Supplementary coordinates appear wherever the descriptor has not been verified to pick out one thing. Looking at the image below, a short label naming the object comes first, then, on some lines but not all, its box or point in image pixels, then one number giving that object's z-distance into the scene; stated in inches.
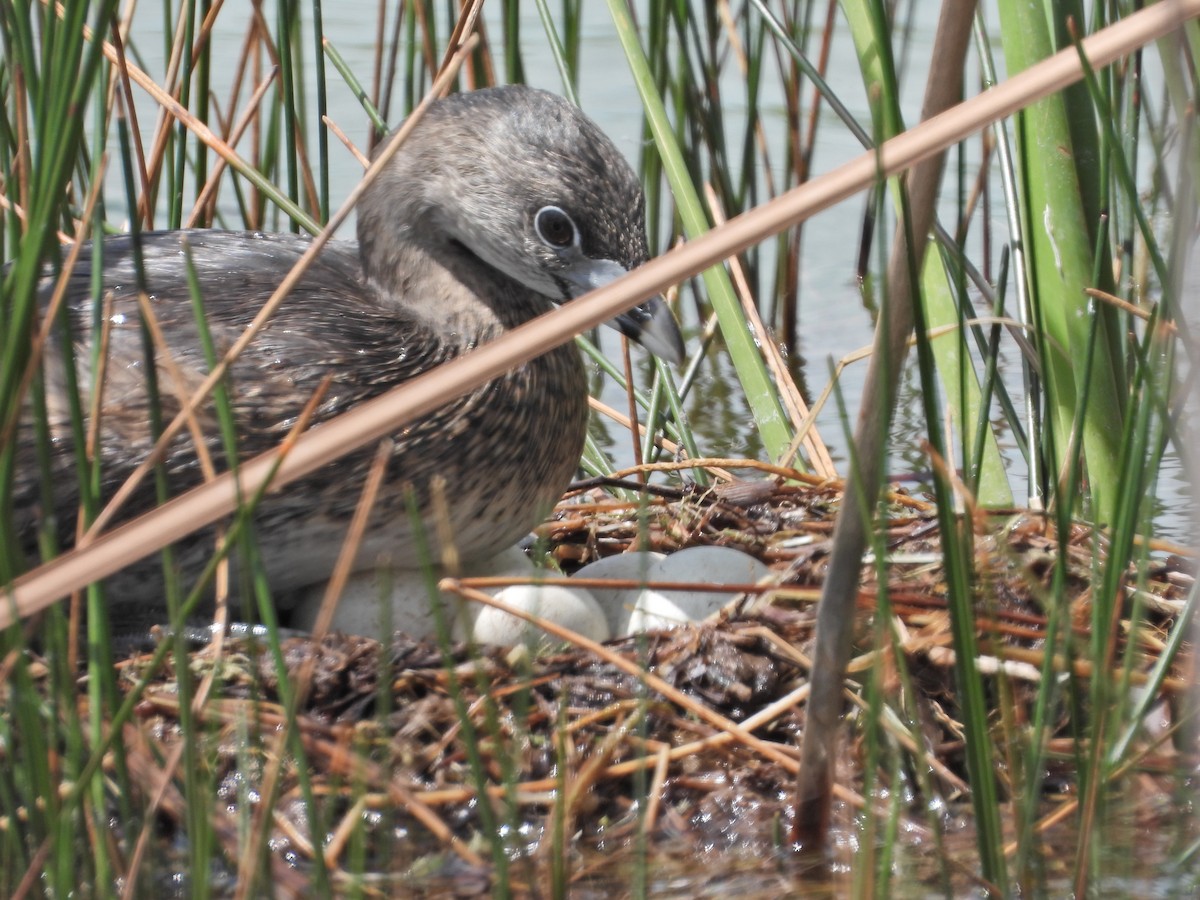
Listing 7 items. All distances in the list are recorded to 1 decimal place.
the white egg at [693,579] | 244.1
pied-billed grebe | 244.8
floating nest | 200.2
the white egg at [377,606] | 244.5
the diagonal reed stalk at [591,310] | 134.3
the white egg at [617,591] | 251.9
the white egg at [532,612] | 237.0
